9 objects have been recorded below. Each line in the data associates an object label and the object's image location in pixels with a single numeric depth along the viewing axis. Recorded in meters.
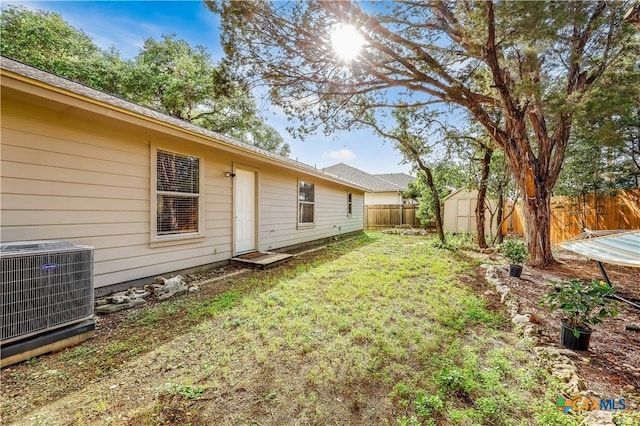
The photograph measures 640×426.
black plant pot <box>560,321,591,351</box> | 2.43
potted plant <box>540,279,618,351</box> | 2.35
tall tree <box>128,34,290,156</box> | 12.62
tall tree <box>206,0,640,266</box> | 3.57
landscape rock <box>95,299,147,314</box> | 3.23
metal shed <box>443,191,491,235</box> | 13.54
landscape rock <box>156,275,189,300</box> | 3.81
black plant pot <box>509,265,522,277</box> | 4.94
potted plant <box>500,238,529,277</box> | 4.96
